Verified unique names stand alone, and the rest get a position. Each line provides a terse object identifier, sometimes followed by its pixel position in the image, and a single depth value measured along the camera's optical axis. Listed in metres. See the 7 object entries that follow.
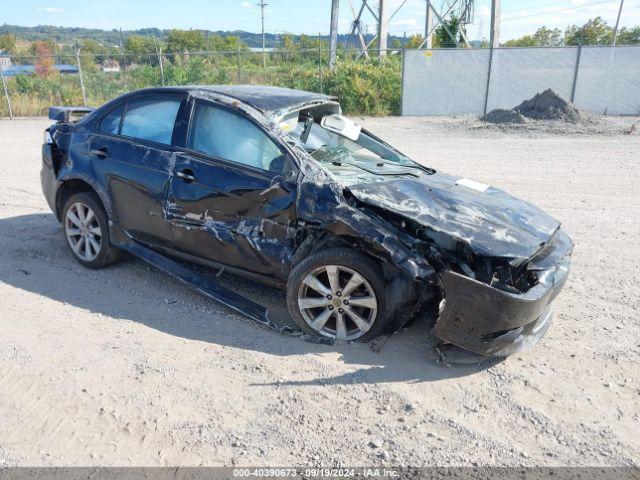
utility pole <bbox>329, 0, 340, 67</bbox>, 26.53
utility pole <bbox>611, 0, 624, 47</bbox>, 28.92
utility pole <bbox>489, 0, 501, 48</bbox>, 21.88
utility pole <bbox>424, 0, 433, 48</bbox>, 29.98
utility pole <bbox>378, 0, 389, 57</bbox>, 28.28
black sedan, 3.65
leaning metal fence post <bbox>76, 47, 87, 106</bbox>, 19.41
